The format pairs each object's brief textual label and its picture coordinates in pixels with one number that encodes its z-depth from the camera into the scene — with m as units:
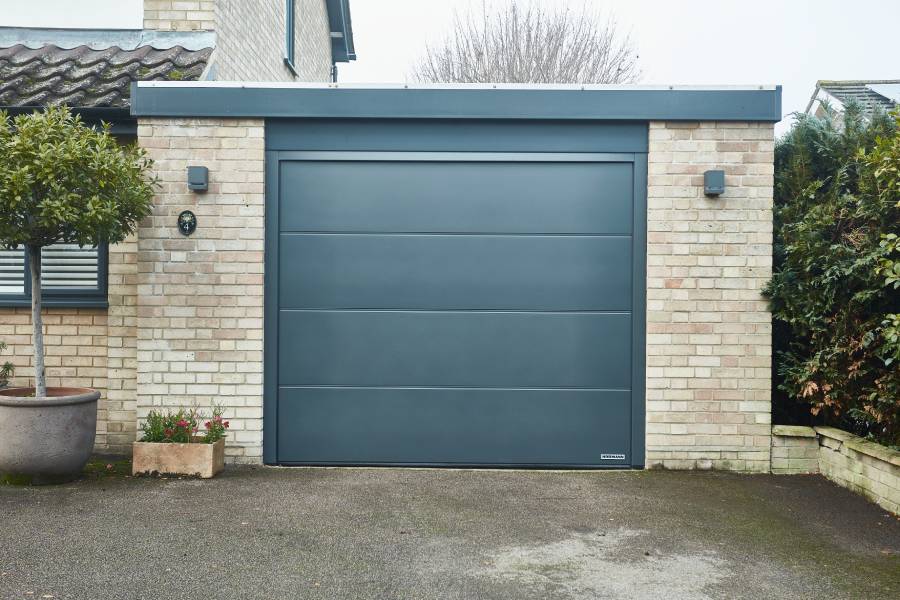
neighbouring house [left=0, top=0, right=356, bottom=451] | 7.14
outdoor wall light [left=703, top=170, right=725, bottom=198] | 6.51
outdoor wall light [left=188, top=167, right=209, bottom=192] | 6.59
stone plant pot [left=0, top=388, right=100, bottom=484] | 5.80
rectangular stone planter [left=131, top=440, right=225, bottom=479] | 6.20
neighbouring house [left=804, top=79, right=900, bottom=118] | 15.44
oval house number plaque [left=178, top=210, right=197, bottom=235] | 6.69
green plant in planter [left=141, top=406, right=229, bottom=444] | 6.32
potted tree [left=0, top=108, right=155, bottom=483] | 5.55
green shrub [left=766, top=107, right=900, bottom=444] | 5.97
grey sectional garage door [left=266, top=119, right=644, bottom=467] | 6.76
